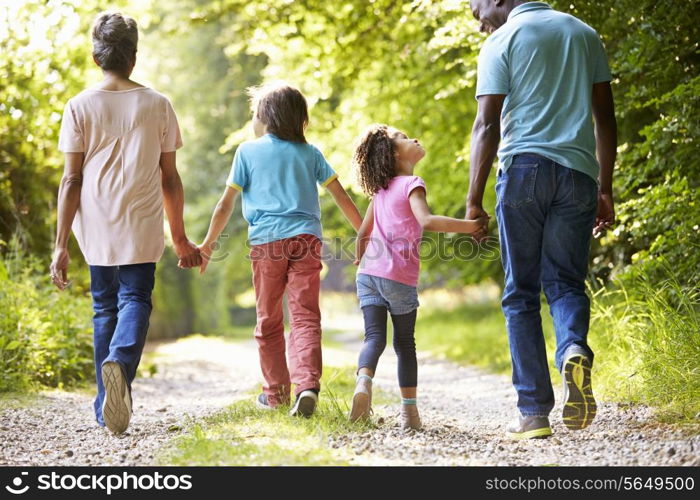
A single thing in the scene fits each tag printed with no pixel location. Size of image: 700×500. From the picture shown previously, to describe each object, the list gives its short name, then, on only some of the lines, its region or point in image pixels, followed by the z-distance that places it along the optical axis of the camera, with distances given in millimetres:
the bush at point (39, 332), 11797
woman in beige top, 8414
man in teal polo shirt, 7316
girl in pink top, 8141
